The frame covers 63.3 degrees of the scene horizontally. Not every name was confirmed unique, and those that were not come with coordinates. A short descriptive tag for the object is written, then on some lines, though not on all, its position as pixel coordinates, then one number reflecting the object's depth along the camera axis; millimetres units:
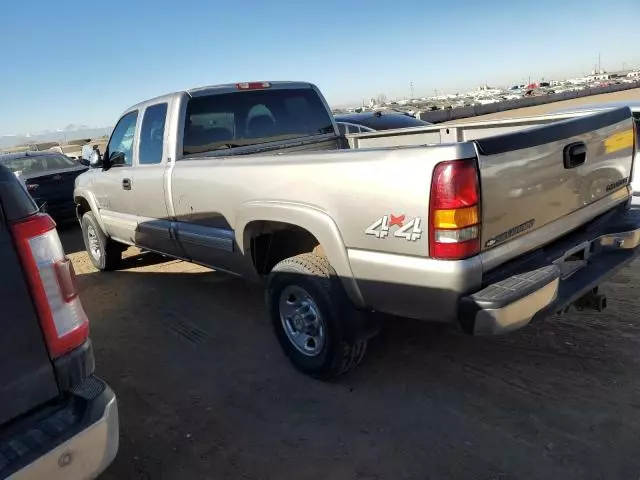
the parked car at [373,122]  9057
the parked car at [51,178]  9469
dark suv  1777
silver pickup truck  2490
